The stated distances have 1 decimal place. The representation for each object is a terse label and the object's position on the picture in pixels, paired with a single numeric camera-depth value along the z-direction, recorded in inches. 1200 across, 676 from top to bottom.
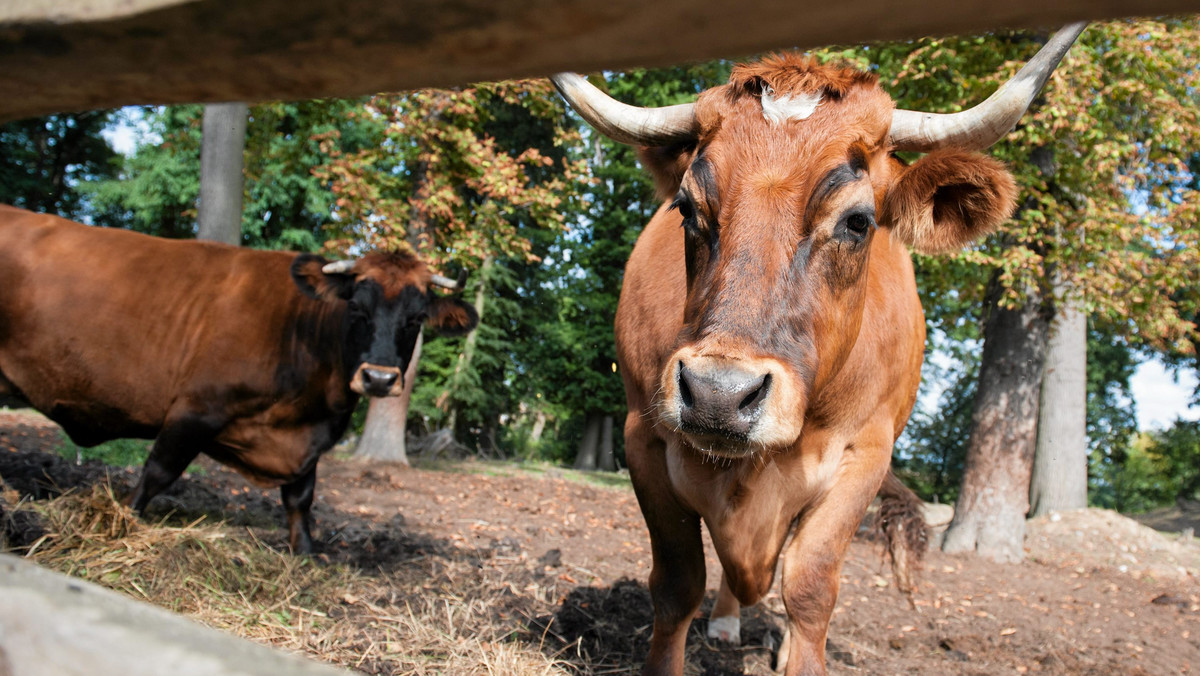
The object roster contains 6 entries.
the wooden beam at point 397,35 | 28.6
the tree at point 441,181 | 458.9
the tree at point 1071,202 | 314.7
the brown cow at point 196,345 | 208.2
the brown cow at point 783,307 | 97.1
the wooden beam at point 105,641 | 26.8
